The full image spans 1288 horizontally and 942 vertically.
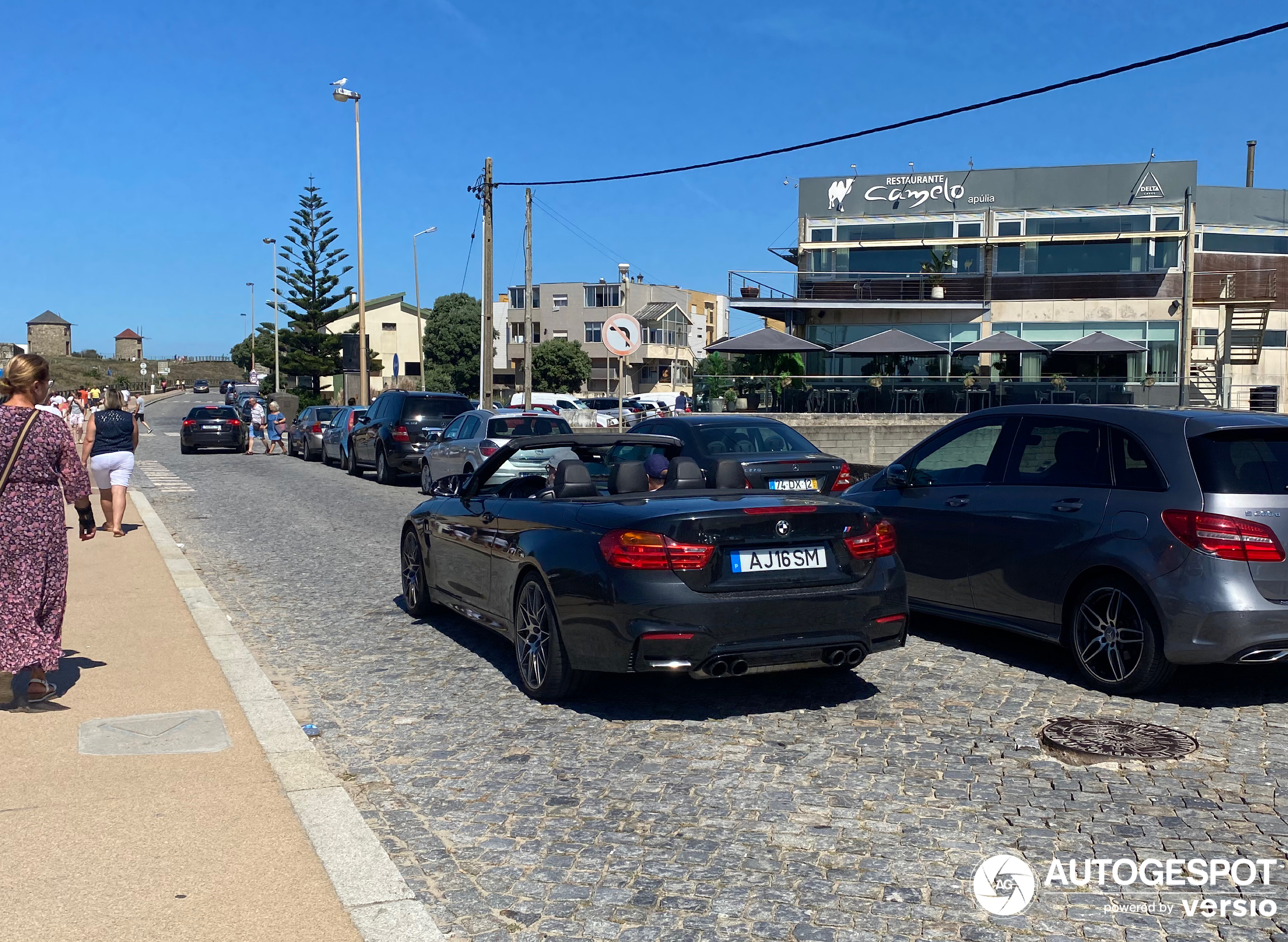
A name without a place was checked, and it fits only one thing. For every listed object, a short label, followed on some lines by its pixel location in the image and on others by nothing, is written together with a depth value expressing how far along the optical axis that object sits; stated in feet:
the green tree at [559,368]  294.25
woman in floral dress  19.90
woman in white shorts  47.47
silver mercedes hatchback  20.27
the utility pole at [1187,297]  149.79
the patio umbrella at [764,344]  118.52
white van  199.16
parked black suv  77.36
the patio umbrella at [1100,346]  128.77
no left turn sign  65.46
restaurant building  155.22
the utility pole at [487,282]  106.93
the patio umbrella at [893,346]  120.06
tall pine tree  263.08
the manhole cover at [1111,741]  18.29
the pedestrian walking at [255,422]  119.85
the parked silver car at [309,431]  106.01
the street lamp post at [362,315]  146.00
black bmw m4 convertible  19.40
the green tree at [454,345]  311.06
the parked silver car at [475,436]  61.16
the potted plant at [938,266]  159.12
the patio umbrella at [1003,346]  126.31
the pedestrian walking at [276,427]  126.11
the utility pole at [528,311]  112.47
